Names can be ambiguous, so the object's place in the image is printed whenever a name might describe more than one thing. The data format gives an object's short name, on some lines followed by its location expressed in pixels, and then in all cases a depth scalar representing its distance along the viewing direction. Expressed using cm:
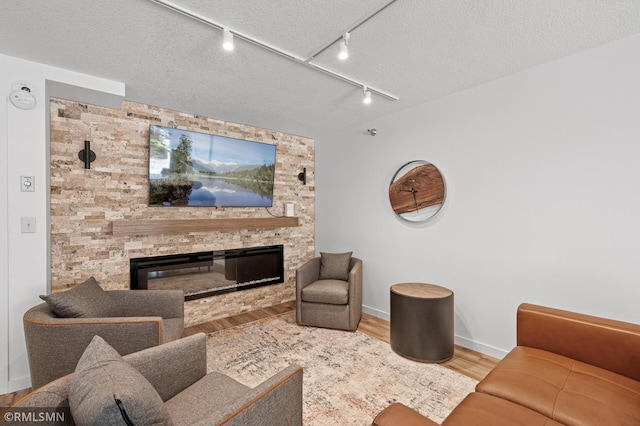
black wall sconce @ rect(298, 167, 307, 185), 481
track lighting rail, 177
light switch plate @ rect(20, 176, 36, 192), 241
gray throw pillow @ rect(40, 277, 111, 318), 203
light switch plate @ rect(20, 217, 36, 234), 241
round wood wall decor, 332
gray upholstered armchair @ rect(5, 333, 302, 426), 95
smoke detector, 236
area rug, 216
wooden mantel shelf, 314
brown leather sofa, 133
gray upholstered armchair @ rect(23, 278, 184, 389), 188
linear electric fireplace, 341
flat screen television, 342
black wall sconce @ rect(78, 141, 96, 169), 298
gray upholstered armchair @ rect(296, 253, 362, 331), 349
